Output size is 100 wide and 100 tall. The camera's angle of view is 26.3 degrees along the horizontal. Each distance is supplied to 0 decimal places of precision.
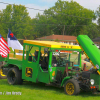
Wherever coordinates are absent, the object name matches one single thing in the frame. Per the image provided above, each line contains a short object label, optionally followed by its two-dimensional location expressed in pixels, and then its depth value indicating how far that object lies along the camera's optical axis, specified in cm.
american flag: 1448
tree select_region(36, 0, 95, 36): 7725
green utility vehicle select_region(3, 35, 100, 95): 777
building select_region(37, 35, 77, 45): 6750
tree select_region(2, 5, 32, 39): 7894
